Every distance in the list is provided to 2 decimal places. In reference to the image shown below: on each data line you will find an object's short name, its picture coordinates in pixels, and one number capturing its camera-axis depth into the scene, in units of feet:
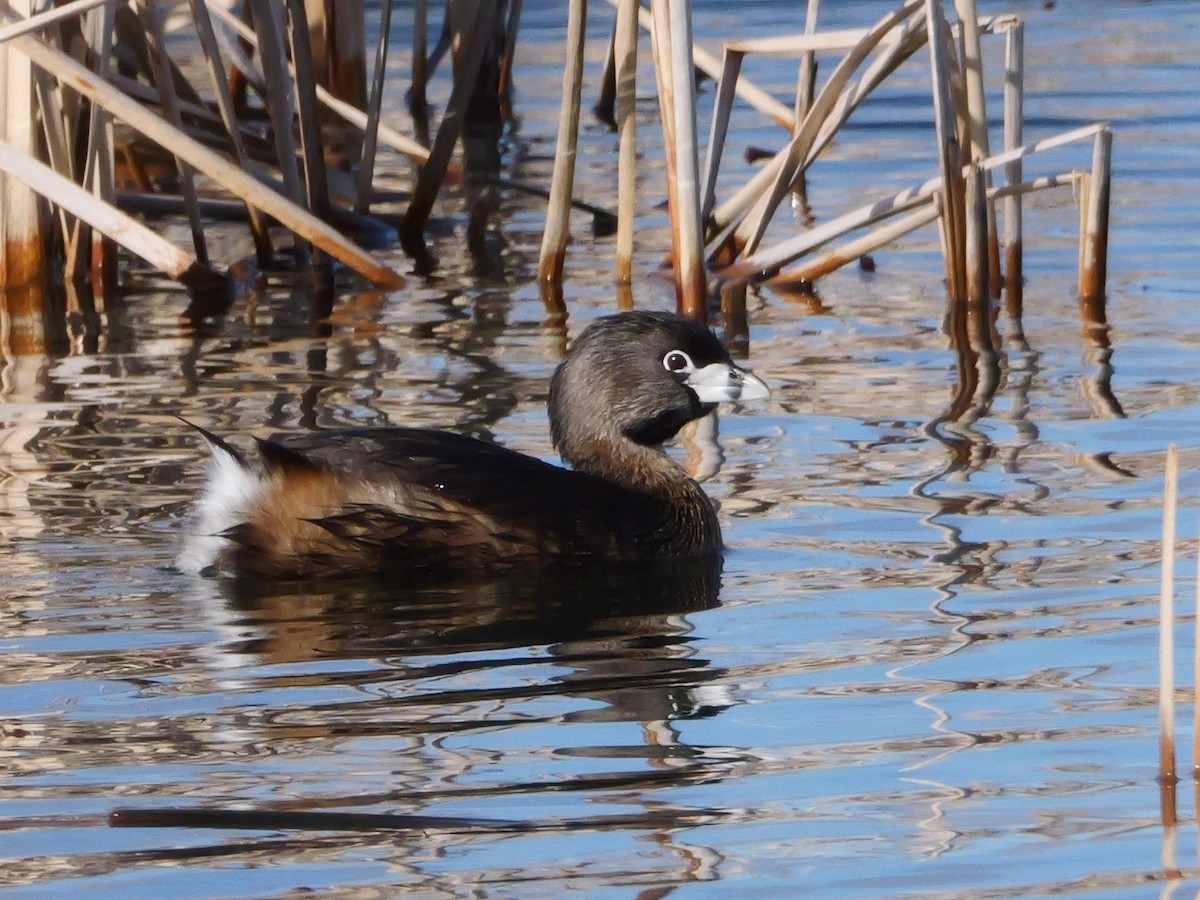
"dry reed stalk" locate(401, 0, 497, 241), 65.10
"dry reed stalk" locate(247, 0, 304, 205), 60.03
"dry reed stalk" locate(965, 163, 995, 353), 54.75
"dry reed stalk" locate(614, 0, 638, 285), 56.59
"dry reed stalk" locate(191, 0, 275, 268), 57.67
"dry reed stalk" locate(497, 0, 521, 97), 88.79
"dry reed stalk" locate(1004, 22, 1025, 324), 56.49
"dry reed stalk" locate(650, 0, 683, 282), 52.91
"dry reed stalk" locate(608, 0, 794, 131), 62.59
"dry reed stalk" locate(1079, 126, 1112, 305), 55.72
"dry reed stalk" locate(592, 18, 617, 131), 93.35
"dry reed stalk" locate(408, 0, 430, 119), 75.77
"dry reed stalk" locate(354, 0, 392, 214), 61.82
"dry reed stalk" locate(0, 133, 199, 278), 52.85
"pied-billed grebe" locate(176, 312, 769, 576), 38.42
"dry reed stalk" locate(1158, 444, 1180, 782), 24.73
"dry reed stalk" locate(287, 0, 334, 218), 61.00
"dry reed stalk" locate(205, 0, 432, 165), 68.13
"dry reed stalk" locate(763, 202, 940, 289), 56.80
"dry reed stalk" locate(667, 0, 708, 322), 51.57
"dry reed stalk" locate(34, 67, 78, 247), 55.21
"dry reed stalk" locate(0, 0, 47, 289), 55.42
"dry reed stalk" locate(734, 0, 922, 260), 55.83
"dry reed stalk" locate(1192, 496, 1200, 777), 25.03
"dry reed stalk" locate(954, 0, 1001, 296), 55.01
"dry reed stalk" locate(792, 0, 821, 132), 61.57
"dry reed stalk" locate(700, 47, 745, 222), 57.98
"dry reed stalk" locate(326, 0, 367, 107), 78.59
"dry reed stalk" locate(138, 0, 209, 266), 59.57
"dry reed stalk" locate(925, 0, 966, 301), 53.06
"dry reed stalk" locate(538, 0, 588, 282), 56.95
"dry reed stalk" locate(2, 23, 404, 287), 52.49
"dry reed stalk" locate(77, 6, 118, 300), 55.88
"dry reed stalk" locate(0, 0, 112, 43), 49.42
